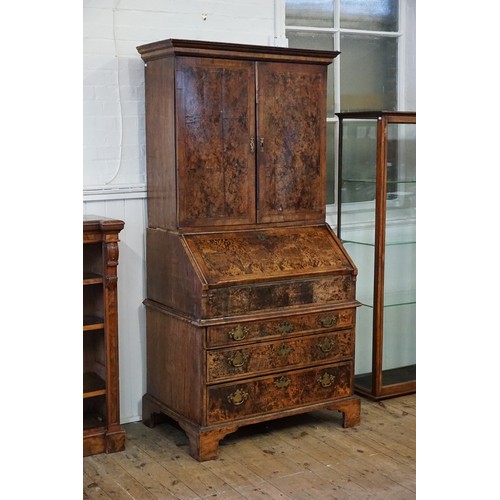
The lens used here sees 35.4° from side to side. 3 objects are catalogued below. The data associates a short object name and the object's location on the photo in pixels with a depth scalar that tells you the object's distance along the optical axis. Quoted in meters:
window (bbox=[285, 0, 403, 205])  4.58
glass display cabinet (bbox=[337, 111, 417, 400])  4.35
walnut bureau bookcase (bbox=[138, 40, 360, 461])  3.61
